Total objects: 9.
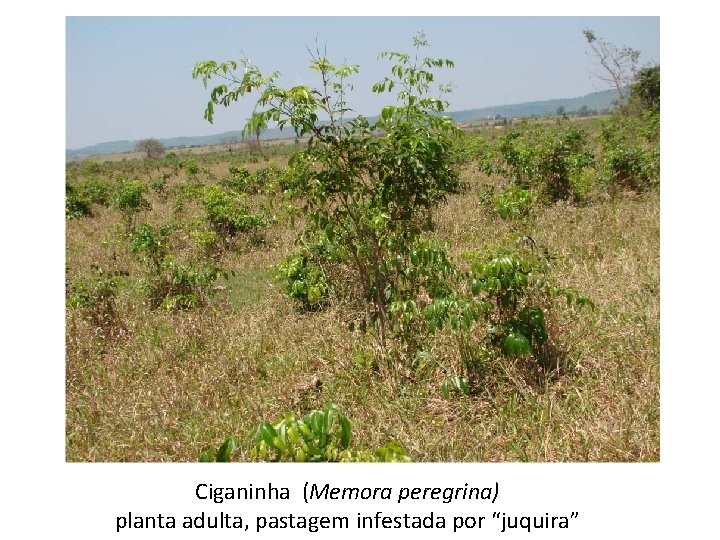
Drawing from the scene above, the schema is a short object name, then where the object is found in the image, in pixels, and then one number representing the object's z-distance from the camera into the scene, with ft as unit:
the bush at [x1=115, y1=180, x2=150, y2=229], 32.04
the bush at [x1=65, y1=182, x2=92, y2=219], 37.81
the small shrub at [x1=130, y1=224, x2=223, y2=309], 17.17
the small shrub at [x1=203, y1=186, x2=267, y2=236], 25.32
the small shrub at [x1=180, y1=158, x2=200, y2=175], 63.44
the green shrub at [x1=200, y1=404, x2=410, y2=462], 6.26
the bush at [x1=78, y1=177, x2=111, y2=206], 43.45
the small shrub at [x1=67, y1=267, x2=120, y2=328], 15.71
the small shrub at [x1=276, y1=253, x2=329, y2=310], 15.92
